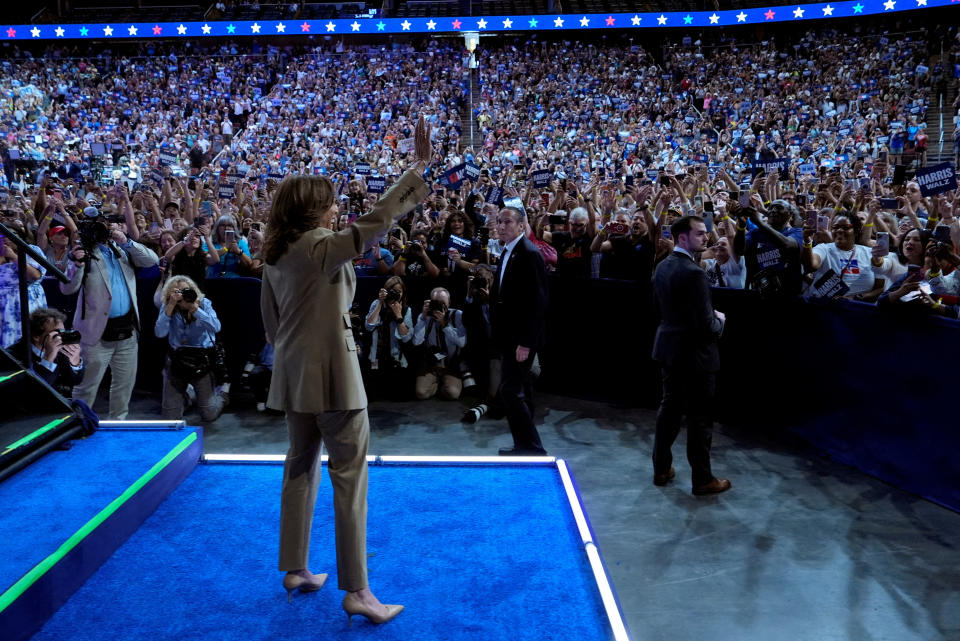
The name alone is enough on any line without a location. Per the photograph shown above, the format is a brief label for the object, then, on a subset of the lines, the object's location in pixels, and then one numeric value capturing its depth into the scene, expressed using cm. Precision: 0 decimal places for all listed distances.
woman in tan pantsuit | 282
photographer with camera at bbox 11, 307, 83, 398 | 513
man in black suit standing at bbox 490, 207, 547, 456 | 523
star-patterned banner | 2570
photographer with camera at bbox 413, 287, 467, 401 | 752
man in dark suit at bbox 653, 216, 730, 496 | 485
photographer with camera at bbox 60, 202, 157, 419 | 580
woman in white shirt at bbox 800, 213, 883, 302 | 626
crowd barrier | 500
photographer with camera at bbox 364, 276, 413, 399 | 732
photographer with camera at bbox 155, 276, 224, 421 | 650
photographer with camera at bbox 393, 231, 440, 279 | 777
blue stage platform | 313
